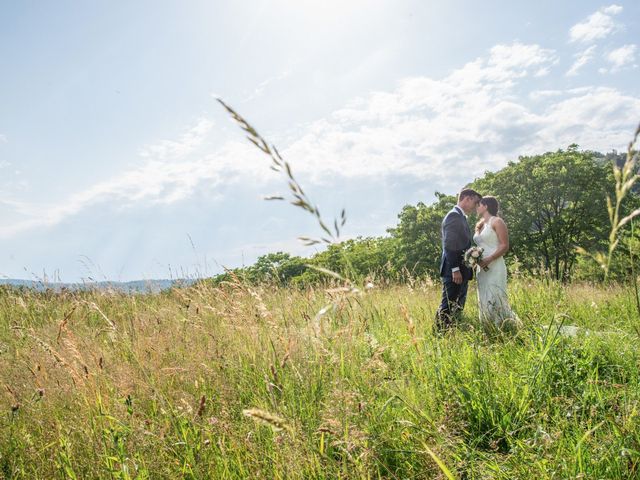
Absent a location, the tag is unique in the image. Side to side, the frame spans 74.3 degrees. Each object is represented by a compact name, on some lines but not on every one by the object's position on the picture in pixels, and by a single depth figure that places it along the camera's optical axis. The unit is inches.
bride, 262.5
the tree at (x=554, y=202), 1168.8
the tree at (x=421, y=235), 1245.7
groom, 257.8
